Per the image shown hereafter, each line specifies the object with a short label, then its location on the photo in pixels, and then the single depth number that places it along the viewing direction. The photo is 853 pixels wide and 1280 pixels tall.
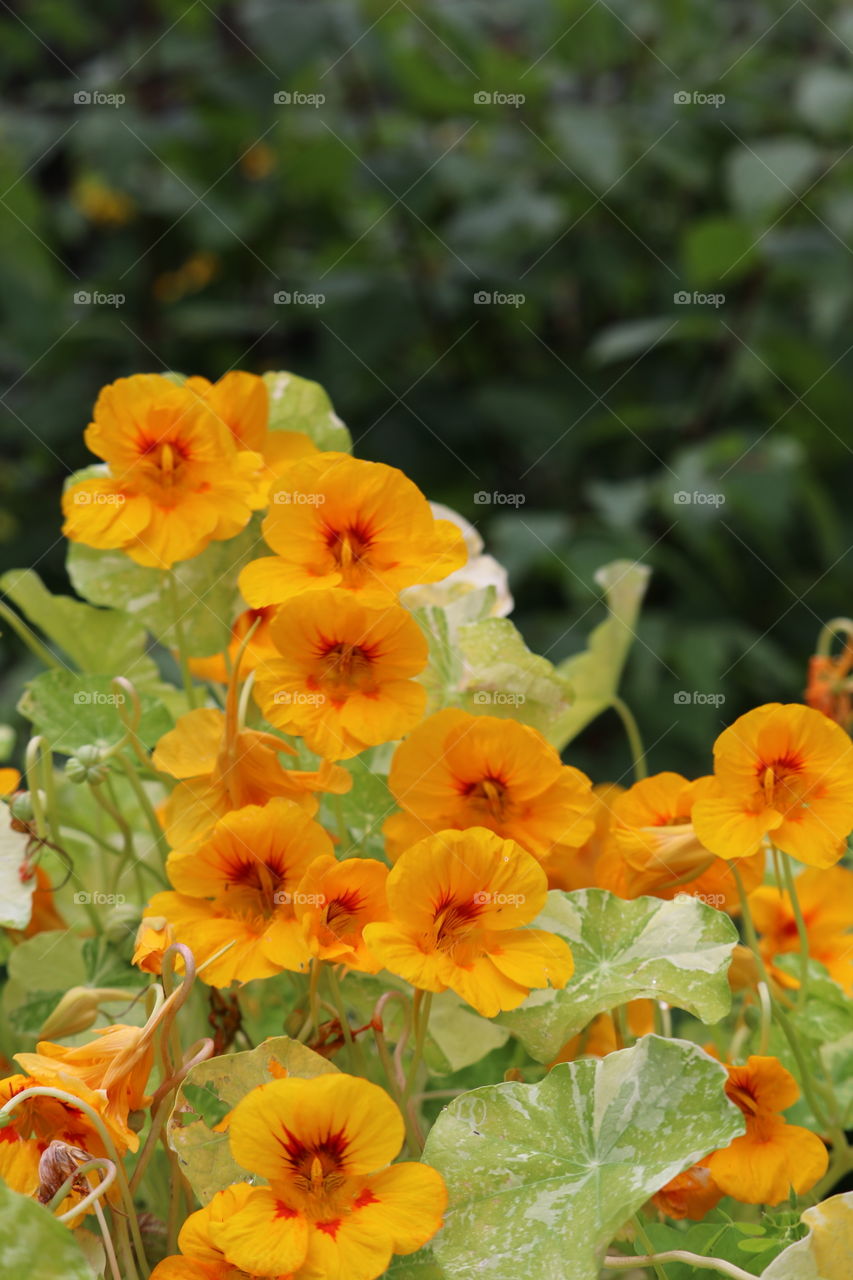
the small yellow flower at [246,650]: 0.99
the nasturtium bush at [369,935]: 0.91
